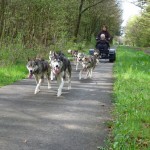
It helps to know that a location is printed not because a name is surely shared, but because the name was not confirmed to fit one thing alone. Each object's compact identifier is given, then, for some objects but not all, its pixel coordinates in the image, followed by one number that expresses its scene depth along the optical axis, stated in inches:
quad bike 914.8
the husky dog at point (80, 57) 665.0
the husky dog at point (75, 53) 744.2
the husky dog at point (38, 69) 410.0
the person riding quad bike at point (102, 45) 896.0
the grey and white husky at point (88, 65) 593.9
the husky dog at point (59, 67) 403.4
